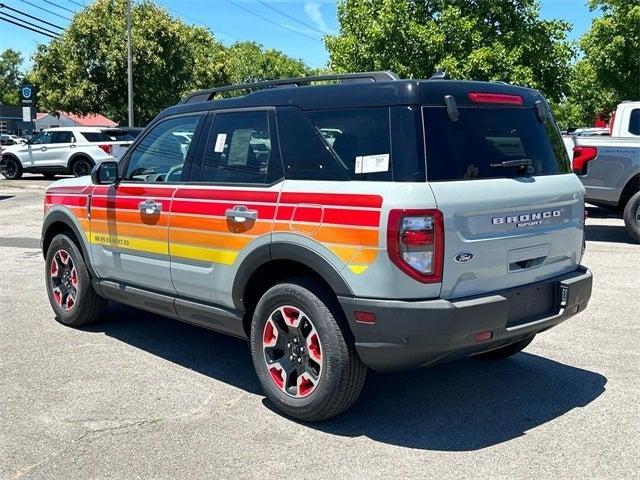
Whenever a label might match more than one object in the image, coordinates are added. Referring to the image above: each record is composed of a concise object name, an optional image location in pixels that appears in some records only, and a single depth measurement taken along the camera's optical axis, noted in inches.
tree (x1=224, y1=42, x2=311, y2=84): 3090.6
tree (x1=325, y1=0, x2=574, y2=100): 1048.2
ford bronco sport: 137.2
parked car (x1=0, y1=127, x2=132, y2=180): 871.7
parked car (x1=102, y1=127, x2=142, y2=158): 817.2
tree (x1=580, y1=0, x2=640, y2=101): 1186.6
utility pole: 1176.8
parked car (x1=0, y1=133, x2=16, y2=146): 1603.3
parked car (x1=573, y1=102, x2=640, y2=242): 403.9
